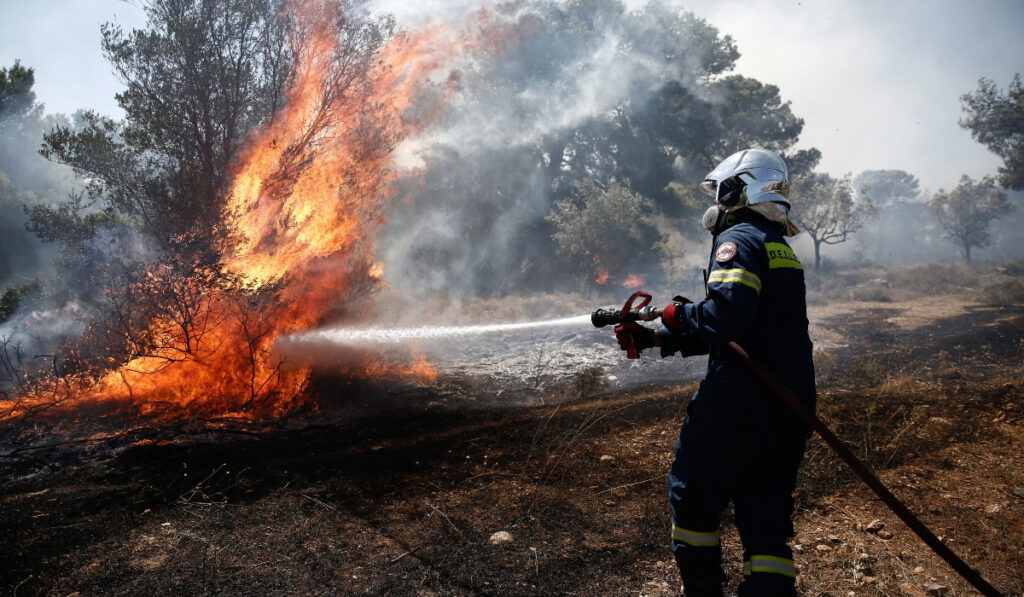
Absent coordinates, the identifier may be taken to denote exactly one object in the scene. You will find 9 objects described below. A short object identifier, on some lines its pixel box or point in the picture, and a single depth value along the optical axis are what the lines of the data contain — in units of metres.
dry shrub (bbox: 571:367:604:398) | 8.69
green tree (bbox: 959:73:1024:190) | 28.14
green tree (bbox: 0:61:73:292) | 20.58
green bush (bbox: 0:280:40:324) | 11.16
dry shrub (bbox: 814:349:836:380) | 8.86
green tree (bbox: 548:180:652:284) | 25.03
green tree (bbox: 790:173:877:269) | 30.08
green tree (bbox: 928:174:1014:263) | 36.69
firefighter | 2.47
